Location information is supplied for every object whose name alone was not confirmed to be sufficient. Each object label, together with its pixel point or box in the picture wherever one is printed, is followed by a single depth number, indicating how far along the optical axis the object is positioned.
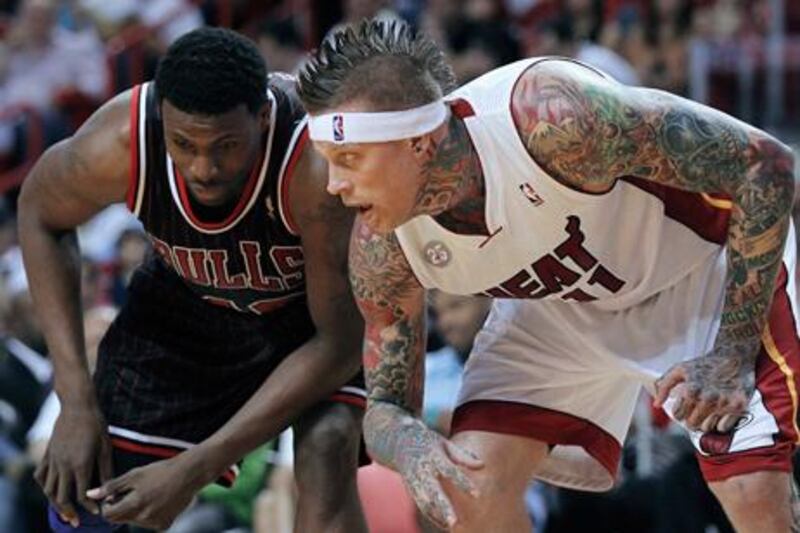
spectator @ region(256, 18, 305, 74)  26.64
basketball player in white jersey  9.88
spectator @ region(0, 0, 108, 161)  26.78
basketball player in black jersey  10.77
